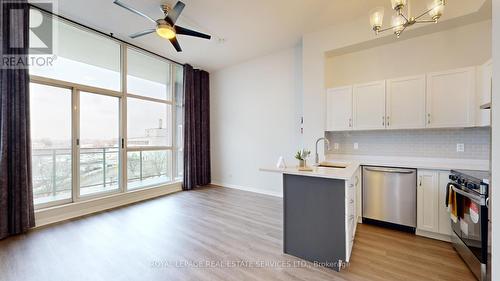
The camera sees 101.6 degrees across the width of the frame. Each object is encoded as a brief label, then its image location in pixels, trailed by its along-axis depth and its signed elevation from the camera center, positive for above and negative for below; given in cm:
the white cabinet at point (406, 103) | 288 +53
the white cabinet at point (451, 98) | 257 +54
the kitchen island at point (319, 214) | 196 -77
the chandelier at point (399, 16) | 189 +124
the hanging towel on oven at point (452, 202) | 223 -71
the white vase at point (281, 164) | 232 -28
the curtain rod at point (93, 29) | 306 +195
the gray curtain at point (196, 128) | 517 +30
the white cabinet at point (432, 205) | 252 -84
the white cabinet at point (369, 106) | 317 +54
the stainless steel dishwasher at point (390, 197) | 272 -81
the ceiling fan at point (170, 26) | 264 +159
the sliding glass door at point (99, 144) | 363 -8
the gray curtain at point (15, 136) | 265 +5
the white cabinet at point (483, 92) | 235 +56
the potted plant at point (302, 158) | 236 -22
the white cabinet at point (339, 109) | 346 +53
